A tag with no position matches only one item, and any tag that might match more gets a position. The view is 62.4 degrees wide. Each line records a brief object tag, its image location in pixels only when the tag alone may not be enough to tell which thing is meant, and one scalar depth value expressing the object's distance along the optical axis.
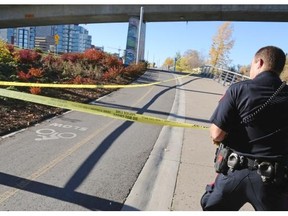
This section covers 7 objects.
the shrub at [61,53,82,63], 12.88
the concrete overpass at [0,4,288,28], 25.73
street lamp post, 23.24
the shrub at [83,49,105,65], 13.87
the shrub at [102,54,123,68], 14.55
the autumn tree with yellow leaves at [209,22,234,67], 49.08
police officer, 2.03
